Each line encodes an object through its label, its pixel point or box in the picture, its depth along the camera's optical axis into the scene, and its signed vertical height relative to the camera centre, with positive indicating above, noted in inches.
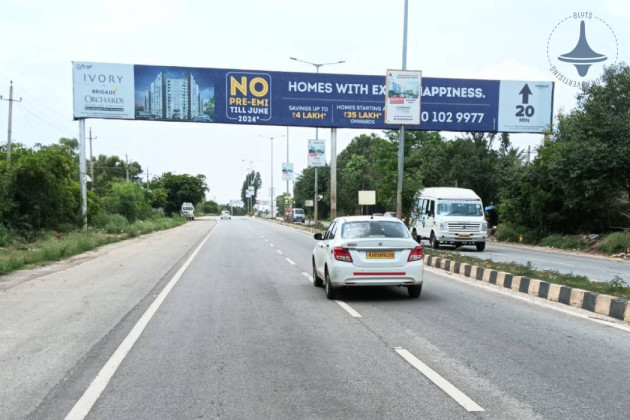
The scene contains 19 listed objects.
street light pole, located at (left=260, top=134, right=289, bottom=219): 4001.5 -62.8
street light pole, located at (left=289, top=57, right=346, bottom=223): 1717.3 +389.6
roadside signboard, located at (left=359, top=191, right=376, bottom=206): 1480.1 -8.8
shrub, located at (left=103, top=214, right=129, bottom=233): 1489.9 -92.9
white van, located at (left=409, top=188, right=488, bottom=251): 971.3 -38.3
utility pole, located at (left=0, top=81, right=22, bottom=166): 1481.3 +200.4
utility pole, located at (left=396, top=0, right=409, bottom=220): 883.4 +59.0
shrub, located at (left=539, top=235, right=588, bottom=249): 1107.2 -88.1
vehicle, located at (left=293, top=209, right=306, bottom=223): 3173.7 -126.0
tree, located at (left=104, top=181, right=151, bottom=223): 1874.6 -37.0
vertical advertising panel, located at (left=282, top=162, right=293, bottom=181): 2484.3 +84.8
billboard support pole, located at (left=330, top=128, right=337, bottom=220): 1356.8 +75.2
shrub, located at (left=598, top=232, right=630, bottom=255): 962.1 -75.8
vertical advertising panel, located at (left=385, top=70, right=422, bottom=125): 823.1 +139.0
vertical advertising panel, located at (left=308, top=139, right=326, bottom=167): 1648.6 +116.6
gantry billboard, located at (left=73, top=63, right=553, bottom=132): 1190.3 +196.3
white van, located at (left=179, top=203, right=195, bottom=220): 3673.7 -131.5
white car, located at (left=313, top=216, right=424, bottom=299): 402.0 -47.2
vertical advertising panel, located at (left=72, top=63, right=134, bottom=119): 1182.3 +202.6
